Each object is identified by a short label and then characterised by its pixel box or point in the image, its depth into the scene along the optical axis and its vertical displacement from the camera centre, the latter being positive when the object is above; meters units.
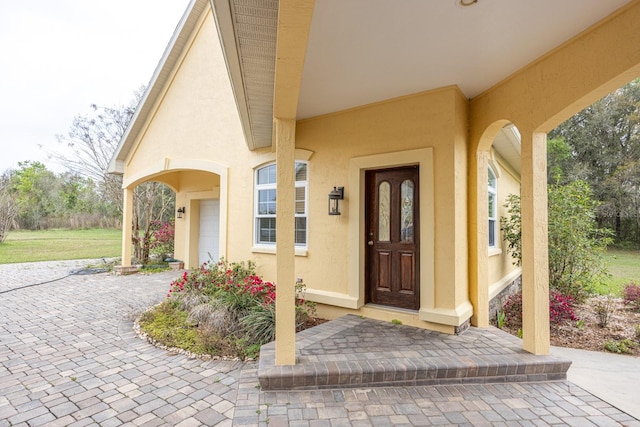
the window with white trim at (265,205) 6.29 +0.36
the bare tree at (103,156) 11.20 +2.44
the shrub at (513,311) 5.47 -1.68
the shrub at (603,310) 5.21 -1.65
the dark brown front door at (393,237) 4.50 -0.21
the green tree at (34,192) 22.26 +2.28
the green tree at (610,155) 15.75 +3.72
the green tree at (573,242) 6.21 -0.38
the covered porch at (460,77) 2.57 +1.64
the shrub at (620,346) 4.28 -1.73
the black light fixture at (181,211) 10.30 +0.36
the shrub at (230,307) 4.11 -1.35
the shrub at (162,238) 11.10 -0.60
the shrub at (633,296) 6.37 -1.54
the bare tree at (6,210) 16.03 +0.62
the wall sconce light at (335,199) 4.83 +0.37
